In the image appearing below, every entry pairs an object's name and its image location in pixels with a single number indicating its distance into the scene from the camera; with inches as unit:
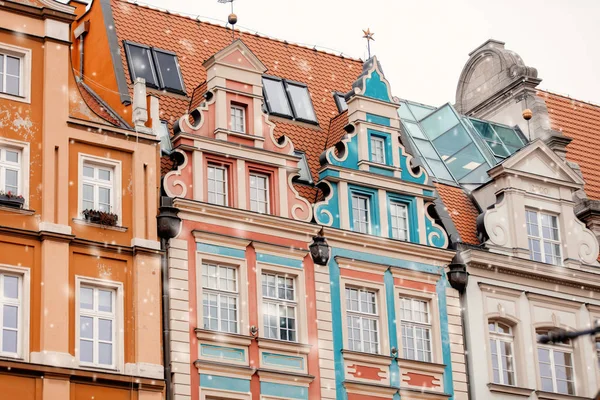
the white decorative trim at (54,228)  1180.5
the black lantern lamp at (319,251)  1334.9
